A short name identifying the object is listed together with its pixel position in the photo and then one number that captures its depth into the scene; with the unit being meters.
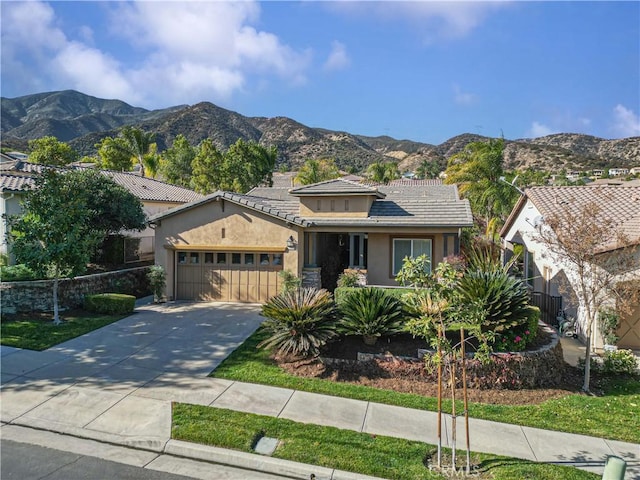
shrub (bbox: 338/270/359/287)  16.16
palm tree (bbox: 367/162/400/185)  53.40
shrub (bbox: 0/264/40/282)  14.29
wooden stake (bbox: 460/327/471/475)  6.19
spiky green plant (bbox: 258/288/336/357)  10.16
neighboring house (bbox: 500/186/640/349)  13.02
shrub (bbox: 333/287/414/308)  11.58
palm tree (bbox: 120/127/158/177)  46.72
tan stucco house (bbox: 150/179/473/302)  16.45
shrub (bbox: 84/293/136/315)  14.54
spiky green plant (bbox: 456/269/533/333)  10.10
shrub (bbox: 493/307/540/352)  10.13
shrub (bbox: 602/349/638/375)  11.02
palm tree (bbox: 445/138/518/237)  30.75
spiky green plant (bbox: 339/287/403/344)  10.52
